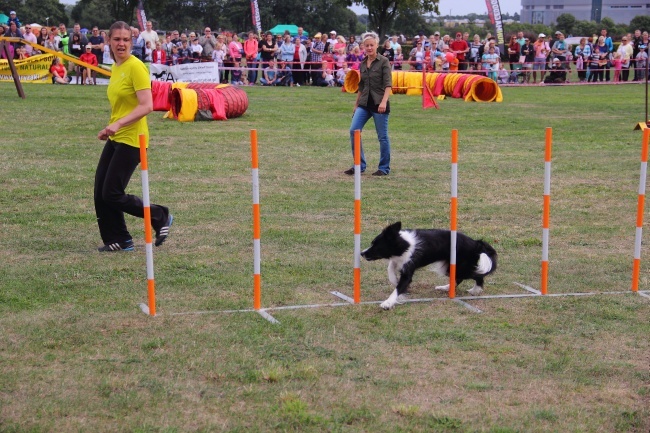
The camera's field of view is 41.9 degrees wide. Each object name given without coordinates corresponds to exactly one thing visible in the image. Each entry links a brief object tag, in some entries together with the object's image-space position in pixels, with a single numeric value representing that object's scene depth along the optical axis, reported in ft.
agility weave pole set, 18.72
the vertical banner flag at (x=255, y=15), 137.55
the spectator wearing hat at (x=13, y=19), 95.45
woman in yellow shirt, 22.85
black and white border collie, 19.98
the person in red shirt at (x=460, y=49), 99.35
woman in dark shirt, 37.17
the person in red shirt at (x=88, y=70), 87.66
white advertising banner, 82.43
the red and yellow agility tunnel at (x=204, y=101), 58.54
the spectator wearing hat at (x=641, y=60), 105.09
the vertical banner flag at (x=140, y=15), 133.25
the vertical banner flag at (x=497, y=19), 115.81
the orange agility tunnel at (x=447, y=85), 79.41
